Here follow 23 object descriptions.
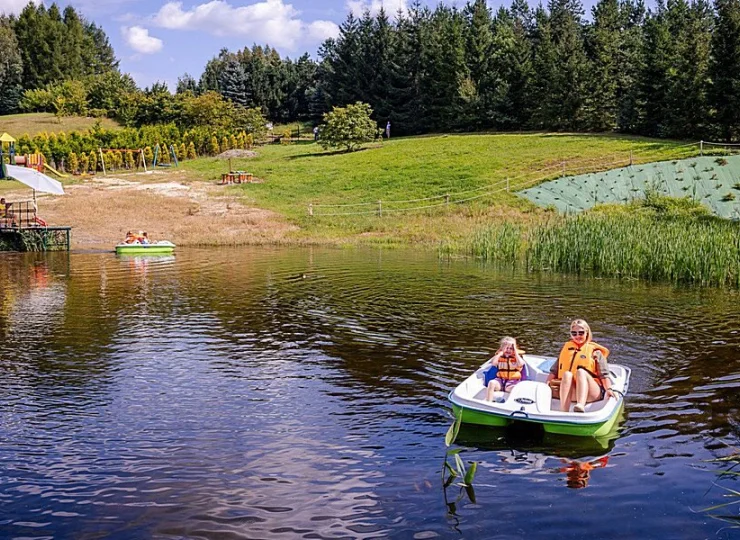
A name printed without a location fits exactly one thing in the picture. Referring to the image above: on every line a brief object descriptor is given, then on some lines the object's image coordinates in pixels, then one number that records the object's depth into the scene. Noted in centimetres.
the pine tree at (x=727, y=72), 4844
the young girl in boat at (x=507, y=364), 1019
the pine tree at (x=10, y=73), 8675
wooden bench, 4622
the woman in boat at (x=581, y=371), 957
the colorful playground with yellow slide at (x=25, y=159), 3528
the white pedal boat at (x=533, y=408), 880
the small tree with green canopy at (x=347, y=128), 5897
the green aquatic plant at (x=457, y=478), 750
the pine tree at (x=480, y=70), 6806
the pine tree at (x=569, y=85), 6138
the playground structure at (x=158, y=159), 5397
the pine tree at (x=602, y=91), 6041
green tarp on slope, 3606
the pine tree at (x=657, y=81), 5403
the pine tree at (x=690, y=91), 5119
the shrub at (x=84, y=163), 5138
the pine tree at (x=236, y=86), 8875
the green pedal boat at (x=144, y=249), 2994
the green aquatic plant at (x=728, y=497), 724
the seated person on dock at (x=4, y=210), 3189
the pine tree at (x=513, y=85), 6625
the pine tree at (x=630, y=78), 5756
